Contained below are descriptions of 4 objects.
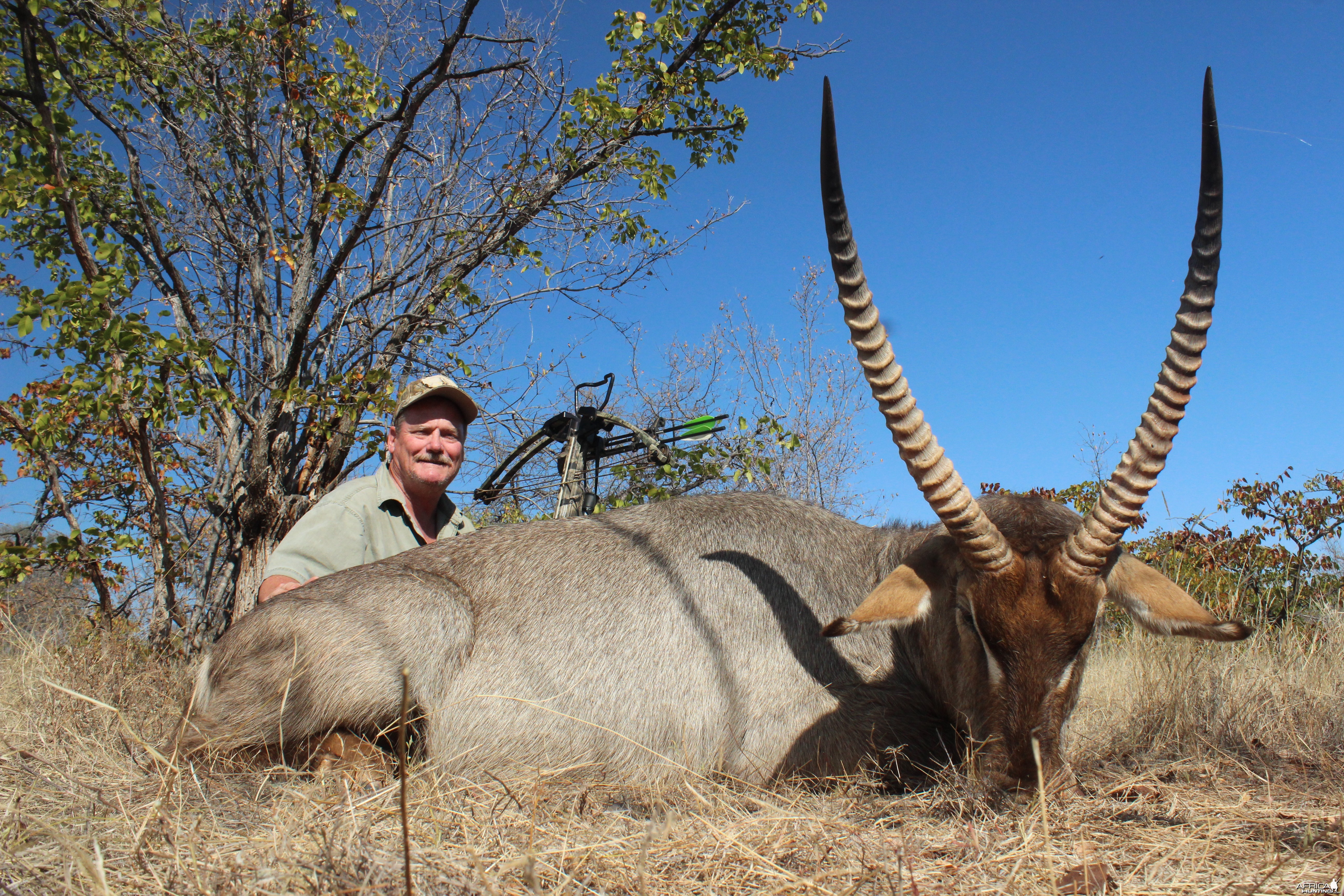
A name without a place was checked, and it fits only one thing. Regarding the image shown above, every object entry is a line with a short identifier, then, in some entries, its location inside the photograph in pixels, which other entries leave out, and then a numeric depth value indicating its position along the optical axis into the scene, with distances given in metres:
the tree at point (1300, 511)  8.88
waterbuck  3.12
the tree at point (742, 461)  7.82
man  5.20
